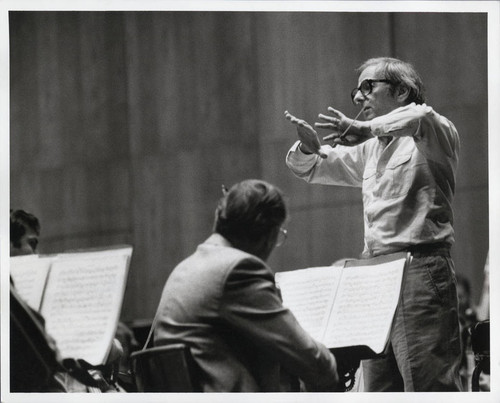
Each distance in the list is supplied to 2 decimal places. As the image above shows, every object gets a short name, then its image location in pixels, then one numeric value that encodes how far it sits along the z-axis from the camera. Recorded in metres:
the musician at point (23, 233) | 7.68
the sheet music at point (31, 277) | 6.73
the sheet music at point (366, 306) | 6.21
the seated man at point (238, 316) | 5.71
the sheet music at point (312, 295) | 6.36
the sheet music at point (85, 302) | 6.41
